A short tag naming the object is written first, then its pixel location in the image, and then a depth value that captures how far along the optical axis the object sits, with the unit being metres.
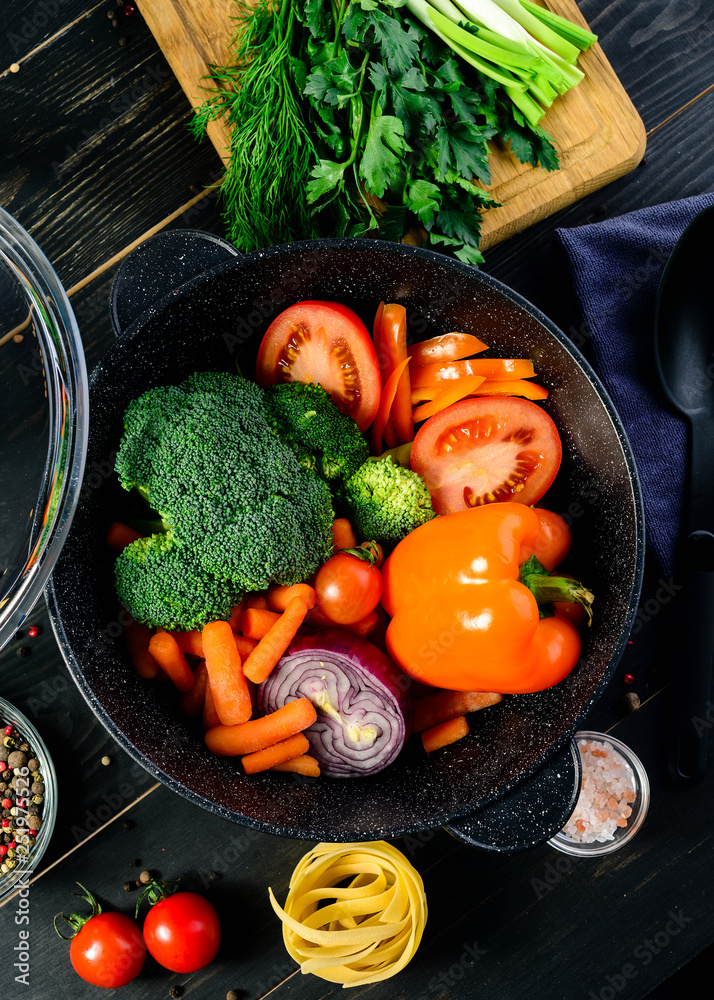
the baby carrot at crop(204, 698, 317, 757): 0.64
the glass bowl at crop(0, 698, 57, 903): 0.69
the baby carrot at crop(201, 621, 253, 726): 0.64
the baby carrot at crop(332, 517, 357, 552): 0.66
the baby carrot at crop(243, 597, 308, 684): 0.64
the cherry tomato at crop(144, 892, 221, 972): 0.68
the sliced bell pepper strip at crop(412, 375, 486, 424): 0.66
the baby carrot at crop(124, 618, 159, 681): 0.65
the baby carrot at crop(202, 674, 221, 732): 0.66
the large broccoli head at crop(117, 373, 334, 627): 0.63
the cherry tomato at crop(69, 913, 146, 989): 0.69
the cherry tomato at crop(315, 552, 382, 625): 0.64
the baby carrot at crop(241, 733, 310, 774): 0.65
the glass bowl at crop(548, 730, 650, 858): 0.71
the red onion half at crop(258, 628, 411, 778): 0.65
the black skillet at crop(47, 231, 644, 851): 0.63
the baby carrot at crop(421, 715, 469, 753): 0.66
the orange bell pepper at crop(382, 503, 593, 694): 0.63
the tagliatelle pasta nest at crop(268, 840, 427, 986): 0.68
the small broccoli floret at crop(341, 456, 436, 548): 0.65
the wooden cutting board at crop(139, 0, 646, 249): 0.70
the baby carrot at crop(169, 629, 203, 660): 0.65
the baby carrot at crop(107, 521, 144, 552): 0.66
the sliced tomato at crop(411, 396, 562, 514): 0.66
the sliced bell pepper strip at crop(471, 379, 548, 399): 0.67
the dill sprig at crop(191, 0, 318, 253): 0.66
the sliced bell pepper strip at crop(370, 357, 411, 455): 0.66
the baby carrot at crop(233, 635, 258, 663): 0.65
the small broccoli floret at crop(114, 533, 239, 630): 0.64
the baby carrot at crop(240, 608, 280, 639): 0.65
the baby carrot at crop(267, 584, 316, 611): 0.65
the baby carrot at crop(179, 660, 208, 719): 0.66
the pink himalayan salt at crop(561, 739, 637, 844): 0.71
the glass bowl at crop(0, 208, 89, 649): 0.63
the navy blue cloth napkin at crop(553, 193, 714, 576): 0.70
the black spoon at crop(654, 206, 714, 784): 0.70
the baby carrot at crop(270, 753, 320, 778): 0.65
